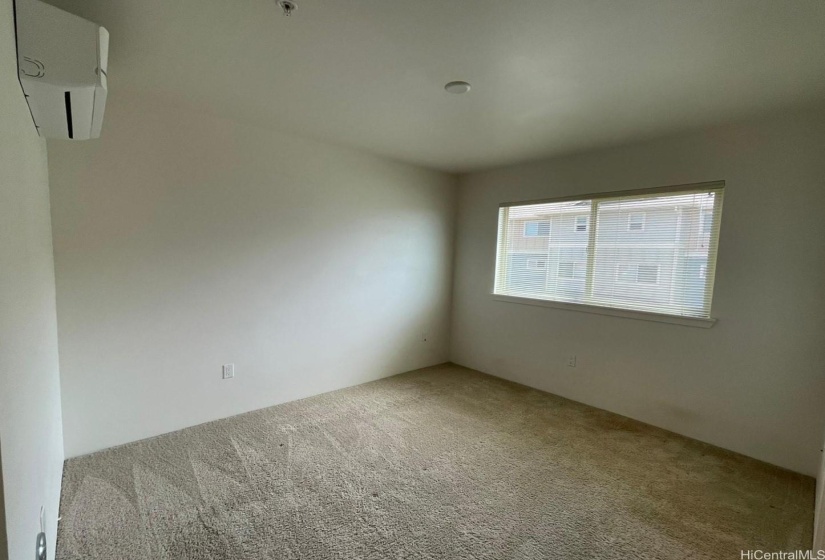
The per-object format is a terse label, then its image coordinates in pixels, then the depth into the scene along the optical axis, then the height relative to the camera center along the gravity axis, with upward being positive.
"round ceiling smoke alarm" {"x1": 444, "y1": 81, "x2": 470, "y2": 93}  2.13 +0.99
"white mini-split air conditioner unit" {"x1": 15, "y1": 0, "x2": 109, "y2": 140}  1.35 +0.71
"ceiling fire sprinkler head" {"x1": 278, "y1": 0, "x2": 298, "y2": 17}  1.49 +1.01
